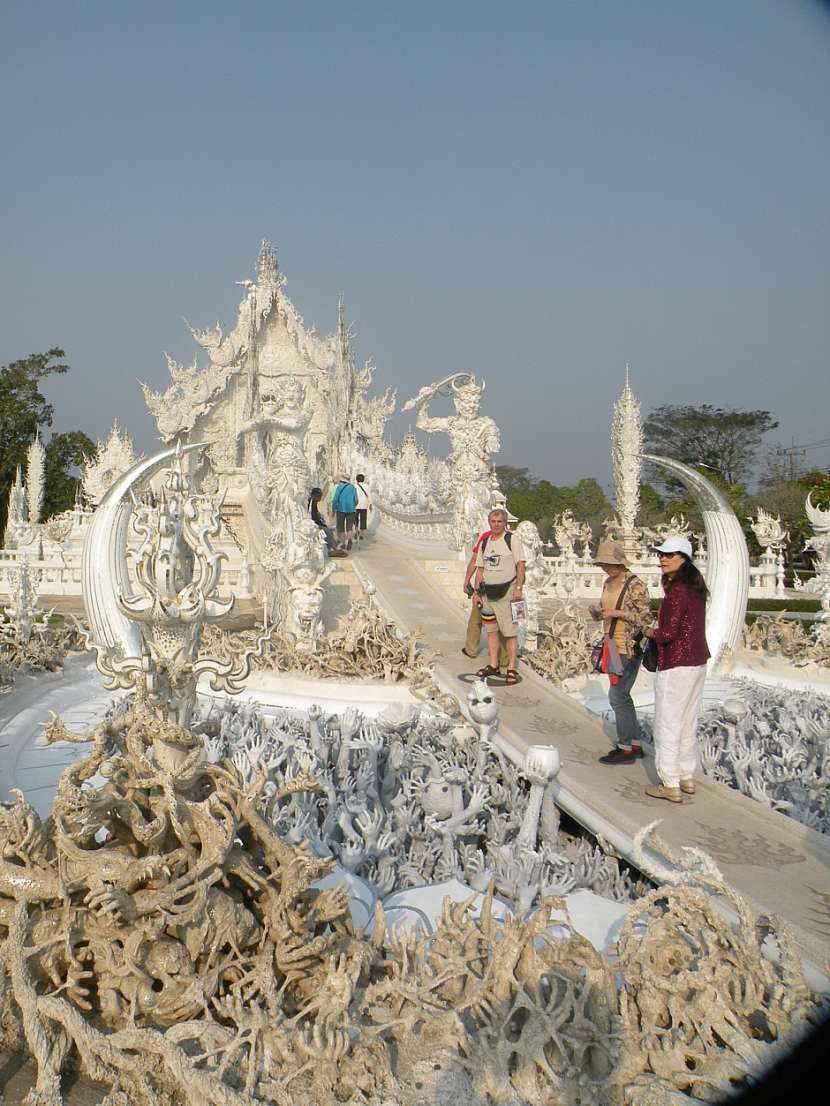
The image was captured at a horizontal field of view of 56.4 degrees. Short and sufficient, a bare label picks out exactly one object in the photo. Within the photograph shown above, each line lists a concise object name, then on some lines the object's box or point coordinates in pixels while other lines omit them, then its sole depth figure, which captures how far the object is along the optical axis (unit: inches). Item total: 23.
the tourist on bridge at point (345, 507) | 498.0
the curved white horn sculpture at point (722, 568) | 311.6
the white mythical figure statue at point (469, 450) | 435.8
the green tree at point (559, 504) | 1674.7
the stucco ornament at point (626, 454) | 1046.4
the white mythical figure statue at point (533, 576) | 327.9
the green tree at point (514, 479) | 2490.2
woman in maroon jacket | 163.6
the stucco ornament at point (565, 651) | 290.0
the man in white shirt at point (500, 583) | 257.6
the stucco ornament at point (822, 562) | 343.3
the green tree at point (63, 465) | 1474.2
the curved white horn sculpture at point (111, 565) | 235.1
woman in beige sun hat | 191.5
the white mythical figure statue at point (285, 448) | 326.0
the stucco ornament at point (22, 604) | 295.4
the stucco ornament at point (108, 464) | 941.2
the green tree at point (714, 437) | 1610.5
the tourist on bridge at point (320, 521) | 471.5
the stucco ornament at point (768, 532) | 674.2
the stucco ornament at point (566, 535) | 685.3
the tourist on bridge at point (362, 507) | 542.8
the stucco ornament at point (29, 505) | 601.7
